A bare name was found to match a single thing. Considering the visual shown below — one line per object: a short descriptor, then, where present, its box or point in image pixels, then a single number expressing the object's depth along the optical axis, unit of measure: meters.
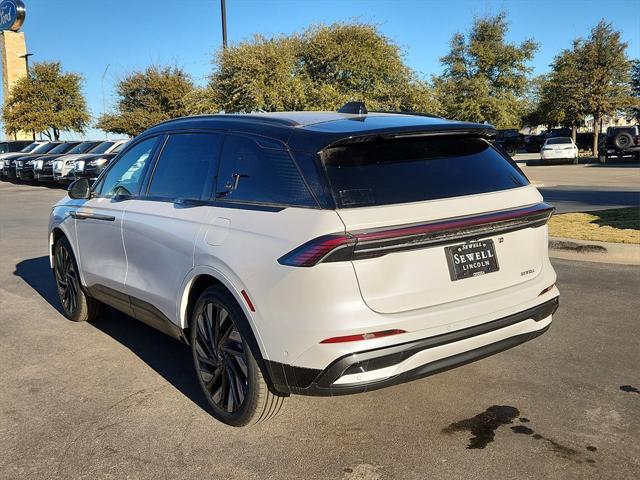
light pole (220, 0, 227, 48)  20.75
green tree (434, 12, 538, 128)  36.16
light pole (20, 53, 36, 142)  44.51
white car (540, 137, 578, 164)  30.73
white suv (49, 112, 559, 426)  2.89
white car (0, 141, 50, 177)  28.02
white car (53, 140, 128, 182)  21.36
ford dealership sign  49.12
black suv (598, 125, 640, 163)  28.84
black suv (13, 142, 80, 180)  24.70
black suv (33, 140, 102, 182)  22.98
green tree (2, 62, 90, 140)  39.66
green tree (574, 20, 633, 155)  32.44
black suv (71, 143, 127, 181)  19.77
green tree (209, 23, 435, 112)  19.58
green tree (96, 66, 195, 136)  34.62
